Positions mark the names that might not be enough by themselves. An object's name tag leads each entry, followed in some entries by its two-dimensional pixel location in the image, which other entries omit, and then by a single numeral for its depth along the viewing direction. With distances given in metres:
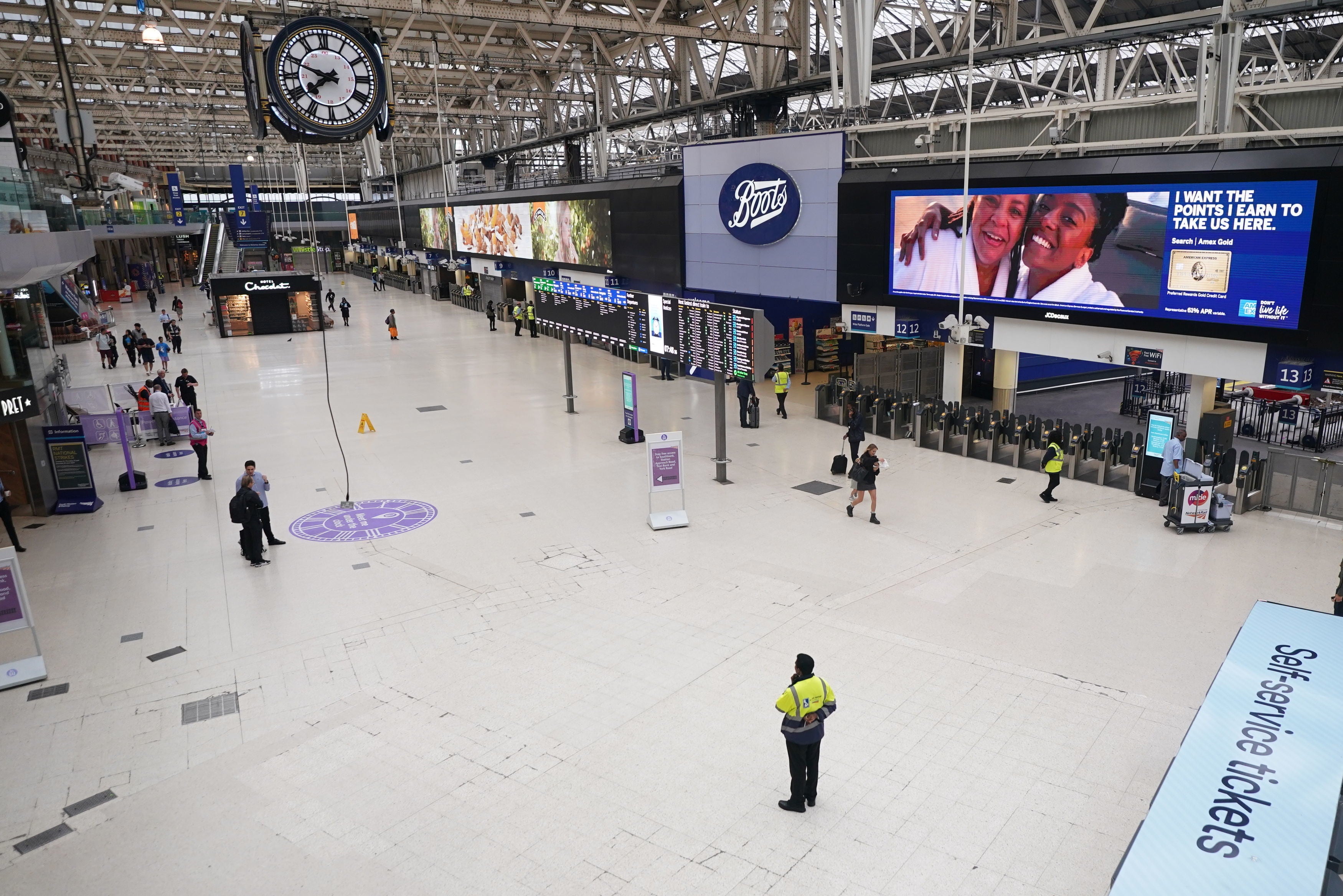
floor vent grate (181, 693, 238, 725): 8.35
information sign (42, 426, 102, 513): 14.71
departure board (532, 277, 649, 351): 16.98
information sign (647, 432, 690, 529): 13.27
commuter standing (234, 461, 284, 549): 12.38
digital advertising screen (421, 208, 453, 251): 43.97
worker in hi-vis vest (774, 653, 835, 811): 6.27
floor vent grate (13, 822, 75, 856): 6.56
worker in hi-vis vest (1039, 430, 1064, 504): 14.05
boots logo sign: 20.00
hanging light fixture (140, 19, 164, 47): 20.11
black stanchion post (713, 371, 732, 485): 15.31
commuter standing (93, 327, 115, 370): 29.50
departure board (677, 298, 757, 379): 14.29
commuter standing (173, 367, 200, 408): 20.41
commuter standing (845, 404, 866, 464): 15.45
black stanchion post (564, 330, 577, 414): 21.14
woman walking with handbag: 13.20
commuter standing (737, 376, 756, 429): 19.47
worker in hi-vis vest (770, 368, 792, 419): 20.67
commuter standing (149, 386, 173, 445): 19.56
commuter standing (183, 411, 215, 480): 16.27
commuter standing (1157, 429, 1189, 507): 13.17
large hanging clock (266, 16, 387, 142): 9.77
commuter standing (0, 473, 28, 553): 12.25
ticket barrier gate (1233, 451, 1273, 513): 13.38
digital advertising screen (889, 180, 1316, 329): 13.02
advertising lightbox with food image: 27.78
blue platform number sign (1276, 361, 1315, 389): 13.00
